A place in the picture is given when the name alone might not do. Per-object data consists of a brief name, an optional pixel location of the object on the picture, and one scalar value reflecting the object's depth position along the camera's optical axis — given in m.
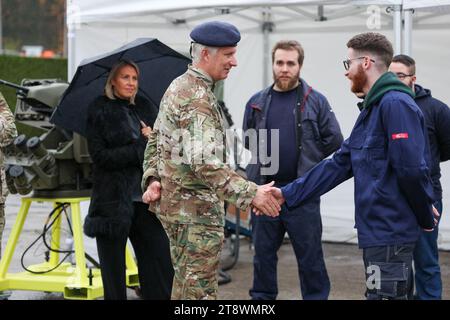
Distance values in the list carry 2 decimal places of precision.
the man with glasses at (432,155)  6.11
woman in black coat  5.85
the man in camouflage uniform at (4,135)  6.11
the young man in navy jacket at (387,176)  4.06
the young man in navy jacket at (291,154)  6.32
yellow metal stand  6.57
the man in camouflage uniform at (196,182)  4.38
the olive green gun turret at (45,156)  6.56
